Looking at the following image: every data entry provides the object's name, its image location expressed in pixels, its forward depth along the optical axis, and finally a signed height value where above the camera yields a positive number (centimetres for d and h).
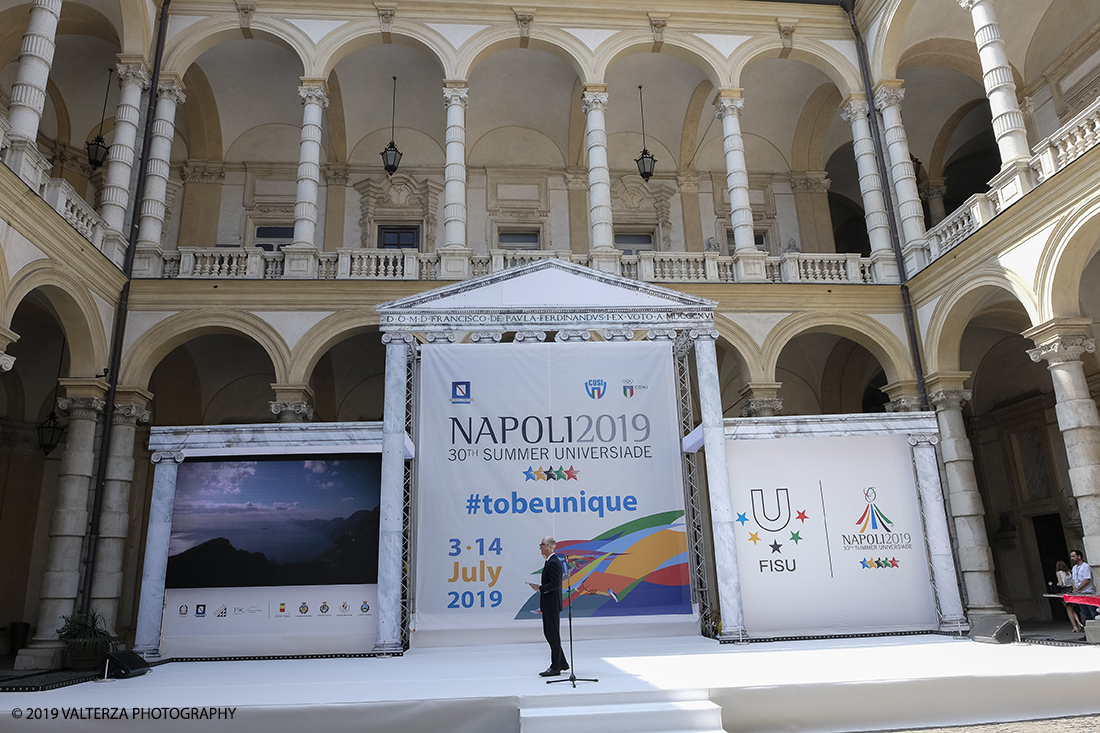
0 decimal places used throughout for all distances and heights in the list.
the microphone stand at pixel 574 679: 631 -91
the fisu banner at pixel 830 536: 965 +34
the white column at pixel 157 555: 901 +37
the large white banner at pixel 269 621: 909 -46
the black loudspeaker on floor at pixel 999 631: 866 -83
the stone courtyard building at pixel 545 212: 1160 +716
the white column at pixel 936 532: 963 +35
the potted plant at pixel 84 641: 1077 -73
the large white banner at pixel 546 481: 952 +116
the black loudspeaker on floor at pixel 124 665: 744 -76
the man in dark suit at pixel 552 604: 689 -29
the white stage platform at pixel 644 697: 581 -97
